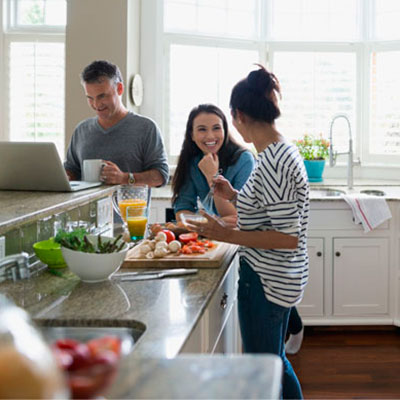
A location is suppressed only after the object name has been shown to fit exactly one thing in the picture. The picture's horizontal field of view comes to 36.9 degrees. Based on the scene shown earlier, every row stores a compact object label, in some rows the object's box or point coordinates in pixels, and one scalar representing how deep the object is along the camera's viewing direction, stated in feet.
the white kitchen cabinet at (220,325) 5.04
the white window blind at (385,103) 15.35
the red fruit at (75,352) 1.98
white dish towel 12.40
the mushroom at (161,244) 6.96
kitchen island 2.41
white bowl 5.66
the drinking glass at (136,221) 7.94
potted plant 14.79
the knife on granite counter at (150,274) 6.01
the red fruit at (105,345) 2.03
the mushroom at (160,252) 6.78
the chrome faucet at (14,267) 5.21
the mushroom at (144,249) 6.88
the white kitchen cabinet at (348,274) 12.70
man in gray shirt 9.80
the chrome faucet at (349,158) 14.16
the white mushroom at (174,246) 6.93
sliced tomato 7.60
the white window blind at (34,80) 15.21
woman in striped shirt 6.29
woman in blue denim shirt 9.07
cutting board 6.60
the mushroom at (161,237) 7.33
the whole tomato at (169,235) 7.55
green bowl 6.28
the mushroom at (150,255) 6.77
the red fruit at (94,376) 1.91
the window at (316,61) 15.20
